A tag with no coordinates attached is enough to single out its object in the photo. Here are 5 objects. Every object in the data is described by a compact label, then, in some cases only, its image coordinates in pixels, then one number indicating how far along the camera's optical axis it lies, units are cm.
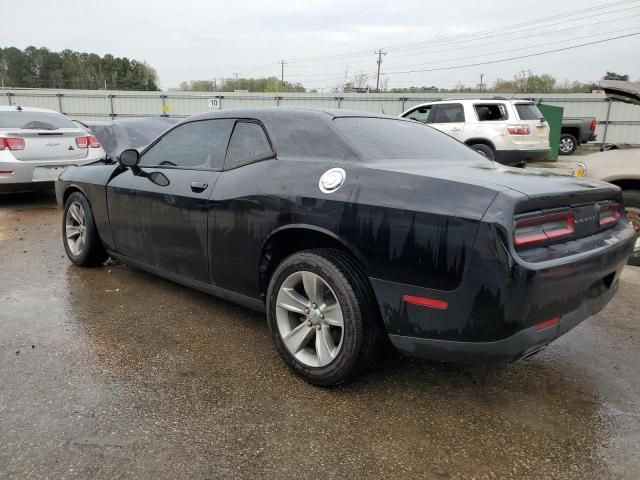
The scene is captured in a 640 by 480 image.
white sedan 709
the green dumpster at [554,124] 1529
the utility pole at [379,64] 6988
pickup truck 1786
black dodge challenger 211
